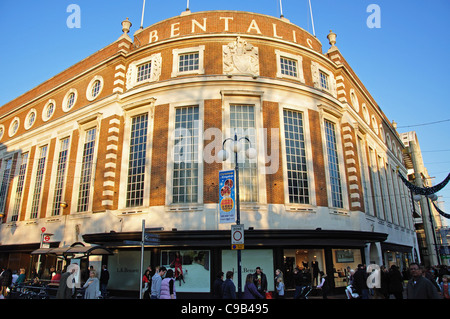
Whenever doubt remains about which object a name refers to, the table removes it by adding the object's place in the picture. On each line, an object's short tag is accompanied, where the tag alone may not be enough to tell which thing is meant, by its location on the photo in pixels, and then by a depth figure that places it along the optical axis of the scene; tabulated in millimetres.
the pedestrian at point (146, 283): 14336
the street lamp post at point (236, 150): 13349
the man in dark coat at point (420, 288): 6504
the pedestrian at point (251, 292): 8576
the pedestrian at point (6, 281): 14820
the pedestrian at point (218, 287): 10445
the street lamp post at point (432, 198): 25953
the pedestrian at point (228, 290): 8945
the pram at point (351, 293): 13767
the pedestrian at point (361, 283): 12196
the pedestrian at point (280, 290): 13141
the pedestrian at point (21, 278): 17522
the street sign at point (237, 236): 12180
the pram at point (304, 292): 13578
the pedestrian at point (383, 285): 11230
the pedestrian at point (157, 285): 10102
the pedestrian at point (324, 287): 15370
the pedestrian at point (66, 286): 8883
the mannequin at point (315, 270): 19353
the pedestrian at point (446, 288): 10421
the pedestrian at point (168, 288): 9016
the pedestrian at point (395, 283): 11164
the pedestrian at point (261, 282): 12045
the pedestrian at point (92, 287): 9461
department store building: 18875
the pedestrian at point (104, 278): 17092
